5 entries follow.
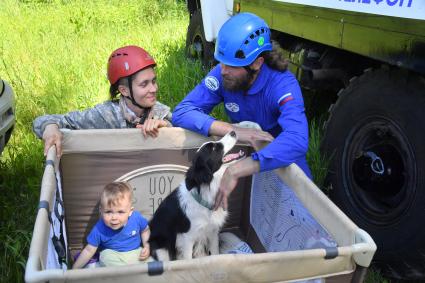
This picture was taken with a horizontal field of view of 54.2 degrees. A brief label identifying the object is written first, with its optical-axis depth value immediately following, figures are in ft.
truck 7.70
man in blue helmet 7.02
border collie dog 7.59
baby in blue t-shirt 7.43
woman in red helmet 8.61
